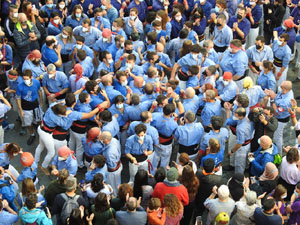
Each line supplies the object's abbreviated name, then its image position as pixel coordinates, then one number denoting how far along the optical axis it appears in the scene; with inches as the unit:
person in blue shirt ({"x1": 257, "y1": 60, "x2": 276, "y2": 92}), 368.5
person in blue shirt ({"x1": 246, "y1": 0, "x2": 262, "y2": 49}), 475.5
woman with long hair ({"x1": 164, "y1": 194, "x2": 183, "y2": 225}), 252.7
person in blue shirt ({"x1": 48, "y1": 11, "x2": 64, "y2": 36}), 441.7
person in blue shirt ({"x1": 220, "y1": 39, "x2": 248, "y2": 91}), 393.4
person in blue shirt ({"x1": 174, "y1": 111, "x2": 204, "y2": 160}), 318.3
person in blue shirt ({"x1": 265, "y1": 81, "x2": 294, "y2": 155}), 345.4
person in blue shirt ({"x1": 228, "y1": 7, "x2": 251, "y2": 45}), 450.9
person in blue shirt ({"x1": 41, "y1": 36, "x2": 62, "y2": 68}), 402.9
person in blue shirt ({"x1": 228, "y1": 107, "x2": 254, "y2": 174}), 325.1
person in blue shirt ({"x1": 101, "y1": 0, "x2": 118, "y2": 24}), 477.1
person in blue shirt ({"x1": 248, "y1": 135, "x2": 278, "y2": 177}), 300.4
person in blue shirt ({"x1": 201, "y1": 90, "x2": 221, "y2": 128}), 340.9
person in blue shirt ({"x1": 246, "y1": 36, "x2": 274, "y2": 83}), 403.0
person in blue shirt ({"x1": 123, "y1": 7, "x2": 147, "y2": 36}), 456.4
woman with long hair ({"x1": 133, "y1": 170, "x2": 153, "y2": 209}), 271.0
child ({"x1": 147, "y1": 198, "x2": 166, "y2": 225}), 250.2
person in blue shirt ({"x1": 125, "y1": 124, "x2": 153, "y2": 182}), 305.7
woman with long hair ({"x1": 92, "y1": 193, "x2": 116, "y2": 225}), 249.3
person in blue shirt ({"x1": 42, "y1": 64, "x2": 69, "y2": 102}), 370.6
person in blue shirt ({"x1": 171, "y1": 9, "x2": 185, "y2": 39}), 459.8
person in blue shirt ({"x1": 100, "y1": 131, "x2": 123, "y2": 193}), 303.6
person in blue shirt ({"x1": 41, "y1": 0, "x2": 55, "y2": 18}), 471.8
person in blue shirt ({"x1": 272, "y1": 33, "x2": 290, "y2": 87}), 402.9
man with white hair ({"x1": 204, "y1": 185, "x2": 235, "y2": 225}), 260.5
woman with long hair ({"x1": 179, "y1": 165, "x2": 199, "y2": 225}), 275.0
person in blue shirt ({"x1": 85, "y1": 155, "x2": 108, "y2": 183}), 287.4
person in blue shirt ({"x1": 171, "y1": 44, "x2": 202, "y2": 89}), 384.8
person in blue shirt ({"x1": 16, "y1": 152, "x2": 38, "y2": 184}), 288.4
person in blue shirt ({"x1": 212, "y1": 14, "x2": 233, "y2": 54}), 431.2
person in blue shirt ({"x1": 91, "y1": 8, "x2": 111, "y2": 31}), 451.8
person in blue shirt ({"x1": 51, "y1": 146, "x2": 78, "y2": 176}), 297.6
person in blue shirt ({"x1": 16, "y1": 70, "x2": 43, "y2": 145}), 360.5
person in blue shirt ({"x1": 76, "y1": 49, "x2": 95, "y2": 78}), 387.2
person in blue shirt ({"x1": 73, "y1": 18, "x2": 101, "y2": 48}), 432.0
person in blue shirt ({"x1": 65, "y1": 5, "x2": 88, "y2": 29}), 452.1
